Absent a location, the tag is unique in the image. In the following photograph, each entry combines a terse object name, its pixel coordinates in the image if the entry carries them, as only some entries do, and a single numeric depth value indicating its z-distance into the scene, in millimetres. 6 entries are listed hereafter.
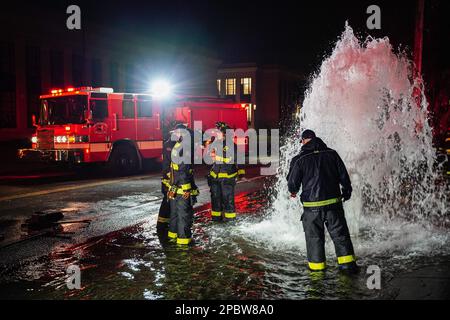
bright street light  18922
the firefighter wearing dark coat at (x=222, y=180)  8336
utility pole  14897
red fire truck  15656
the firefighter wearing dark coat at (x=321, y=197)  5277
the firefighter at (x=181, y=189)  6664
